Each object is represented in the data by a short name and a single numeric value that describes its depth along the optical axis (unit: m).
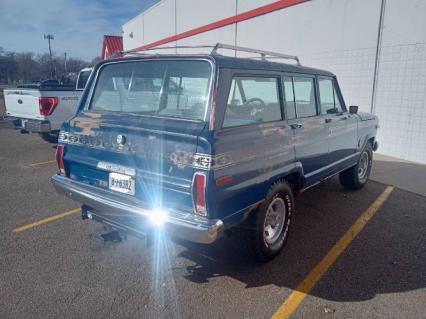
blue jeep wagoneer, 2.66
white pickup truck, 7.83
